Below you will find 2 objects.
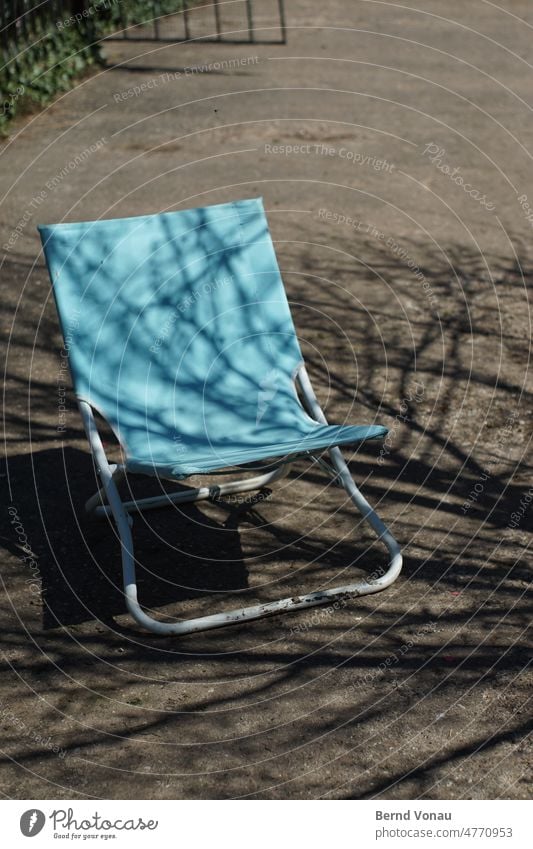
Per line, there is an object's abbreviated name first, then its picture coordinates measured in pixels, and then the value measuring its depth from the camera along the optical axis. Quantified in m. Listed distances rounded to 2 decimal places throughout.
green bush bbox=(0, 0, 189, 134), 9.31
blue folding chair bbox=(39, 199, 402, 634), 4.48
